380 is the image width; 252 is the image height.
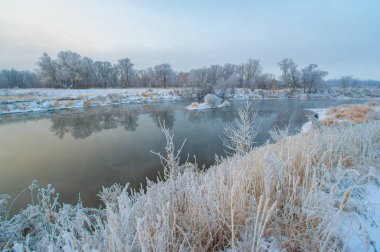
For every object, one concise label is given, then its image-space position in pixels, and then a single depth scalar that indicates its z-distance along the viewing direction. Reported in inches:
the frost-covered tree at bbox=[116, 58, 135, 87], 2198.6
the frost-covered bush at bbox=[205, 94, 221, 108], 1099.9
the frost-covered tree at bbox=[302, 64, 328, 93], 2101.4
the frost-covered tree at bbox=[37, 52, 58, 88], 1635.1
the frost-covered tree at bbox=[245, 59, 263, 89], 2701.8
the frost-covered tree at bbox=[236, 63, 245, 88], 2716.5
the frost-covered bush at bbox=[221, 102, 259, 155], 144.5
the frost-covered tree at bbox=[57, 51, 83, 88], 1663.4
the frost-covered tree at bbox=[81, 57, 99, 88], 1837.4
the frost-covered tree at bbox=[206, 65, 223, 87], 2221.9
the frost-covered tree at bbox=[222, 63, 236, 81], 2577.3
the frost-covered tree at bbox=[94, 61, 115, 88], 2090.3
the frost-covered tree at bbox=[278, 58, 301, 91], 2225.6
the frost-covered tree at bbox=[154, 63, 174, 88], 2417.6
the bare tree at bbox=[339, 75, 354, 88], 2720.2
